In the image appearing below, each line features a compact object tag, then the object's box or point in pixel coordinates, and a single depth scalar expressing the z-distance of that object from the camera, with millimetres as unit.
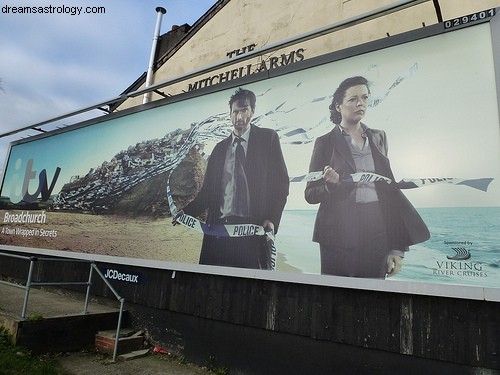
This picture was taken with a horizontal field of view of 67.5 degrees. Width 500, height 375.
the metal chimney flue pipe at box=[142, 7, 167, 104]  9586
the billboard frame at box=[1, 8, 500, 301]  3680
